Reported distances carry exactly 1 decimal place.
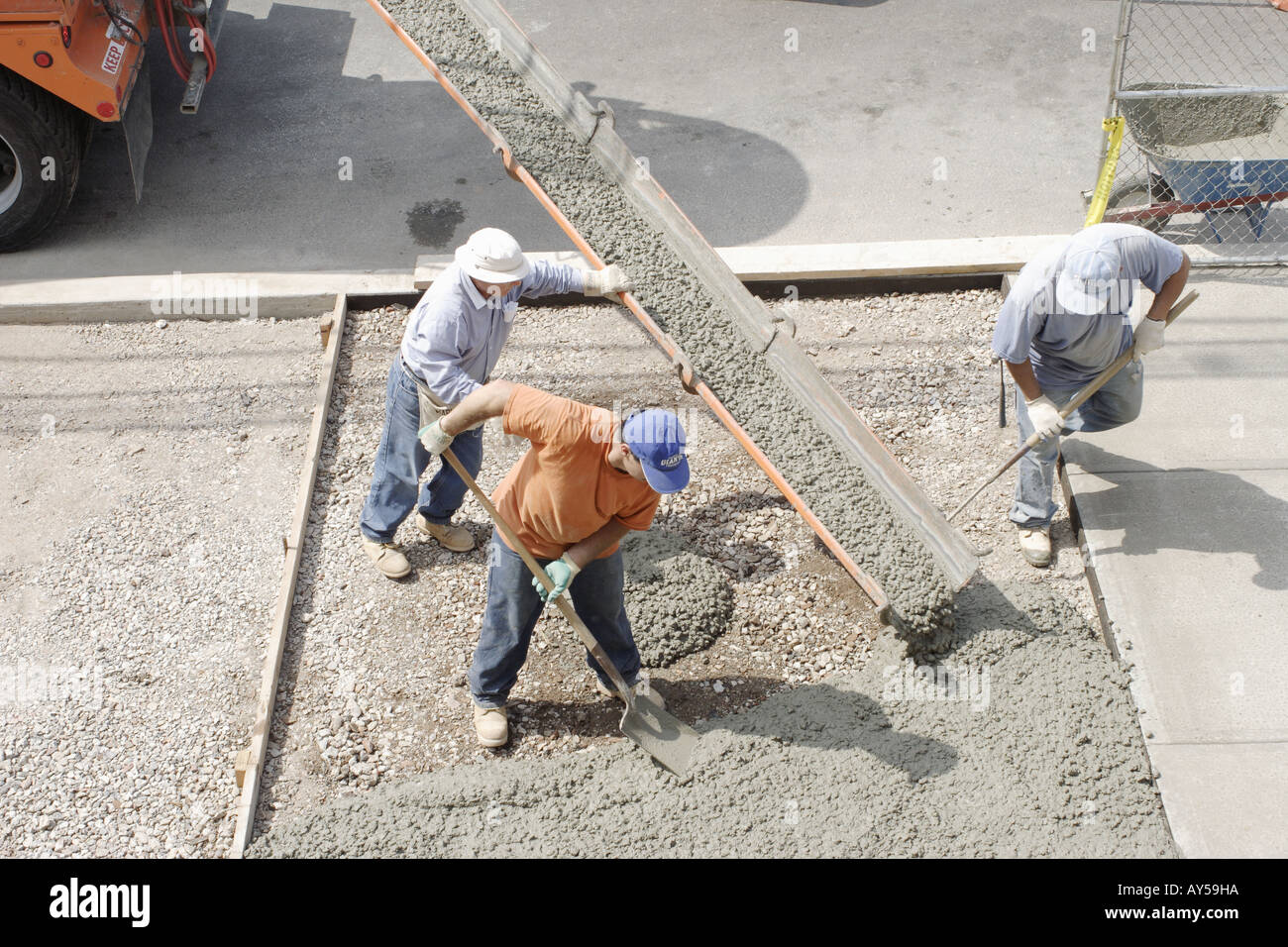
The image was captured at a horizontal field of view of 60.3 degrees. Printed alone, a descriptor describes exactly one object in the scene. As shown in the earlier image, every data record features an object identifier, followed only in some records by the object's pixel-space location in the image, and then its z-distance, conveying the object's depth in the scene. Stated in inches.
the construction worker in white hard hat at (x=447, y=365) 174.9
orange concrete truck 253.6
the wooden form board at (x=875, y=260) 261.9
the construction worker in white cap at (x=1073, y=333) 173.5
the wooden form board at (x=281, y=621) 165.6
